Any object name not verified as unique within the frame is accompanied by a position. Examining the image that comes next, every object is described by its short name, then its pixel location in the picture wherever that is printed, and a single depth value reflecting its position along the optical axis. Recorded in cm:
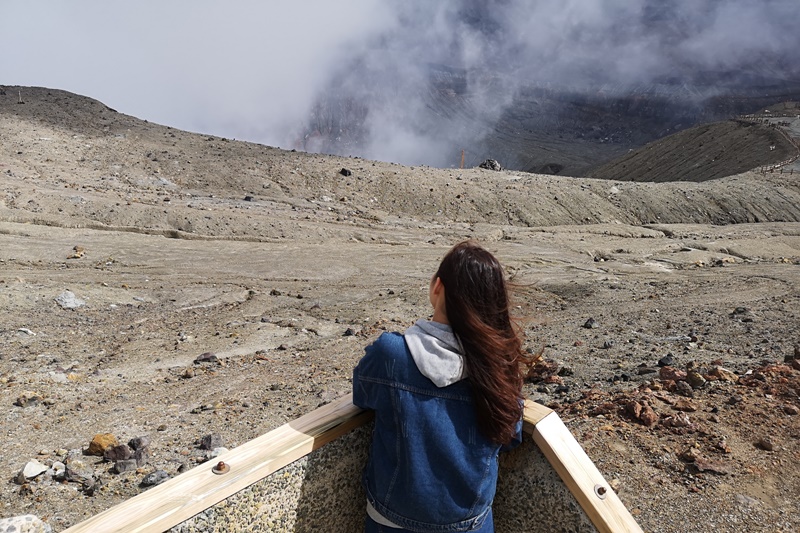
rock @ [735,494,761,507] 292
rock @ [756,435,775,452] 337
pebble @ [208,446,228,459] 391
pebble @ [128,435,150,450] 393
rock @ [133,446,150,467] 373
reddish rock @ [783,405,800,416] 366
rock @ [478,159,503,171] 2525
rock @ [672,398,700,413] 382
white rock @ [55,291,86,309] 787
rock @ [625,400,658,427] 366
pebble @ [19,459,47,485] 349
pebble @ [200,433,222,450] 402
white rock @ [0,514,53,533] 246
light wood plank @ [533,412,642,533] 198
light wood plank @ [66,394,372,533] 160
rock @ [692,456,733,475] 316
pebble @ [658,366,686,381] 443
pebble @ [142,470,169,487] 353
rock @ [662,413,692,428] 360
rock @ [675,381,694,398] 411
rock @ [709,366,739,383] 429
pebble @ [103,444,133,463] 377
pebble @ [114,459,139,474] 364
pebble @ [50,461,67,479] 354
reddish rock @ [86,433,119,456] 385
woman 178
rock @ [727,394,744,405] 387
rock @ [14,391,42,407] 464
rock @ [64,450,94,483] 351
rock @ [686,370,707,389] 420
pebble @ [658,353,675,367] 529
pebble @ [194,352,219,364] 613
